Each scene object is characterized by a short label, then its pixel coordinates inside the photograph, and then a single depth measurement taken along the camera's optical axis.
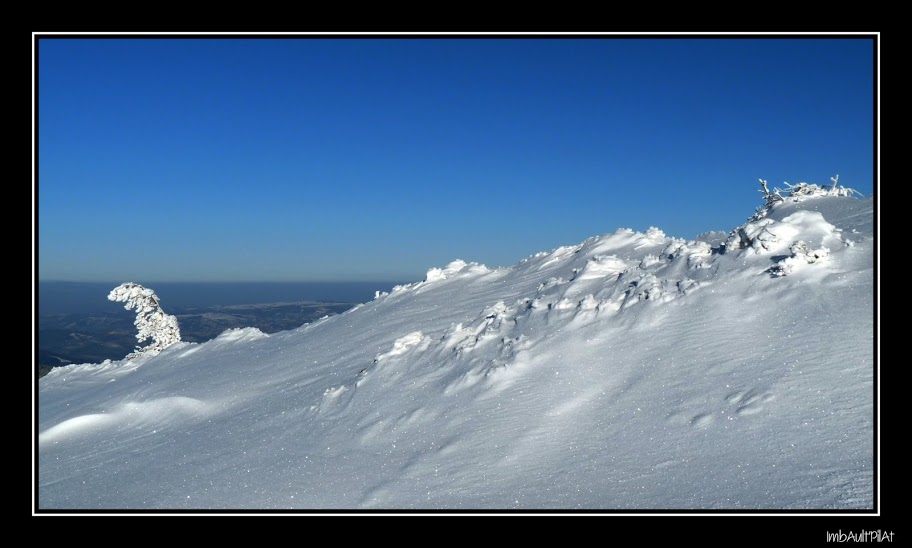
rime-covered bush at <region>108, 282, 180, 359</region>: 25.05
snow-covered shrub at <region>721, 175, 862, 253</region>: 10.30
